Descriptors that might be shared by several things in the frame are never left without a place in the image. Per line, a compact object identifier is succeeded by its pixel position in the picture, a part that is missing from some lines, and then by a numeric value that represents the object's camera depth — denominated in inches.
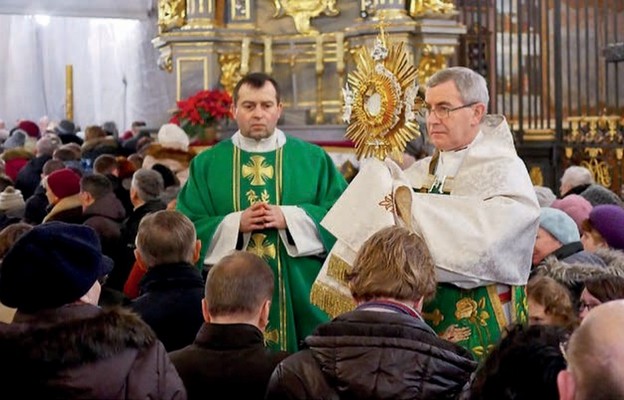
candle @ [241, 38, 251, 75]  466.3
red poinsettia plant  430.0
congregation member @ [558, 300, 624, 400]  101.4
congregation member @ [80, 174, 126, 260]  277.1
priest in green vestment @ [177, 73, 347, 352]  212.8
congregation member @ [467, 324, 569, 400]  117.1
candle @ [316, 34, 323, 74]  467.5
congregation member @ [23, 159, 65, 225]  337.1
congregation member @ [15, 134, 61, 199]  410.6
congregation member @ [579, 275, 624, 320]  169.9
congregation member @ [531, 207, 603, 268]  212.1
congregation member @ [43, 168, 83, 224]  297.6
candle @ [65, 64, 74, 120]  764.6
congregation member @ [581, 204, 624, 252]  230.7
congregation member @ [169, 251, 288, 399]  146.0
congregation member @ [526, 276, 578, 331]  175.9
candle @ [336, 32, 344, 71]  461.7
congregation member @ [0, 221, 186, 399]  122.8
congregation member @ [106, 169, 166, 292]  272.5
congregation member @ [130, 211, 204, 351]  179.9
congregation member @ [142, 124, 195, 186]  378.0
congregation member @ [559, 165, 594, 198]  328.5
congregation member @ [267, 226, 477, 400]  130.4
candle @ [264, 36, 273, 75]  472.1
